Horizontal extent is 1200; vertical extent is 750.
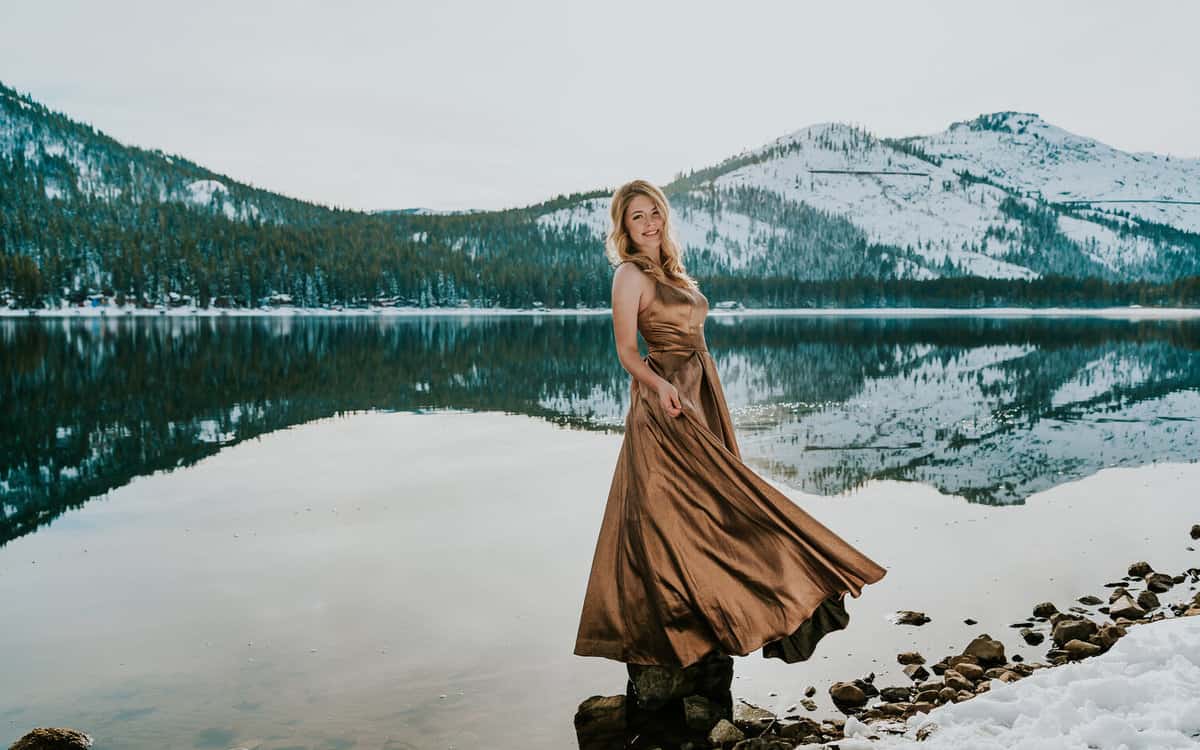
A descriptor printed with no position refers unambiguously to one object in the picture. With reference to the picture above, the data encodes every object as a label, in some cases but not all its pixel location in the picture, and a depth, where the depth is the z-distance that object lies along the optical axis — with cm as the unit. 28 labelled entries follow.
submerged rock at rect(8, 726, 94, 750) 477
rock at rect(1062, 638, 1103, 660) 584
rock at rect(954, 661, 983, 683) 552
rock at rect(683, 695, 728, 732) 512
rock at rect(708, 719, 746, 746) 486
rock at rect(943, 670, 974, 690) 534
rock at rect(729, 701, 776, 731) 504
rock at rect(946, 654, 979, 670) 573
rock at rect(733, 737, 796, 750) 468
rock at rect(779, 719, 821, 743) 485
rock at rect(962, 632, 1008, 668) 582
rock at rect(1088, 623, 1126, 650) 592
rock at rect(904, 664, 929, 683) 561
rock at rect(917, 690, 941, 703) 517
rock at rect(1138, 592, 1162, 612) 691
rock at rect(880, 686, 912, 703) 532
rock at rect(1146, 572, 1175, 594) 744
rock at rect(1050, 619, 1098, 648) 613
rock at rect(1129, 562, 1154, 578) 785
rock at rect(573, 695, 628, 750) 498
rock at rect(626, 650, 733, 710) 527
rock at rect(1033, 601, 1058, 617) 675
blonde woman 509
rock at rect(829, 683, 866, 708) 529
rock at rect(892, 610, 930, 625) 661
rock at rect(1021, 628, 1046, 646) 623
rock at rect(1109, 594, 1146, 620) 664
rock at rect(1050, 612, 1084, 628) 649
